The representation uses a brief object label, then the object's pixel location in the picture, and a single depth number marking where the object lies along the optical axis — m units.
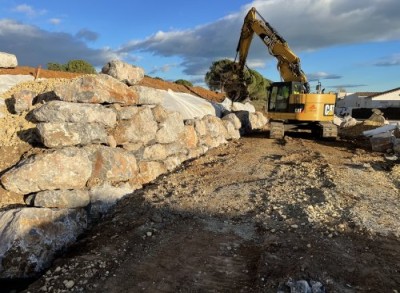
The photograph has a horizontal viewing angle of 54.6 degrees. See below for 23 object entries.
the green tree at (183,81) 28.19
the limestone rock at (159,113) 9.83
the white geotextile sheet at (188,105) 12.45
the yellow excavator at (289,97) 14.95
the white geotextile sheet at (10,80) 9.60
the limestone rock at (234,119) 15.99
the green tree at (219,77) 32.03
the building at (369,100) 44.31
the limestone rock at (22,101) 8.30
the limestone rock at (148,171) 8.45
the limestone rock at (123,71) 8.92
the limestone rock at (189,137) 11.07
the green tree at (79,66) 19.38
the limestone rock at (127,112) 8.57
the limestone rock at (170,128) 9.79
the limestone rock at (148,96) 9.40
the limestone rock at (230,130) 15.31
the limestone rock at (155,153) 9.08
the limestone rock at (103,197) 6.89
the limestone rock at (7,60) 9.23
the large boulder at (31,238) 5.10
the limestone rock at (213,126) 13.38
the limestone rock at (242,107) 19.46
